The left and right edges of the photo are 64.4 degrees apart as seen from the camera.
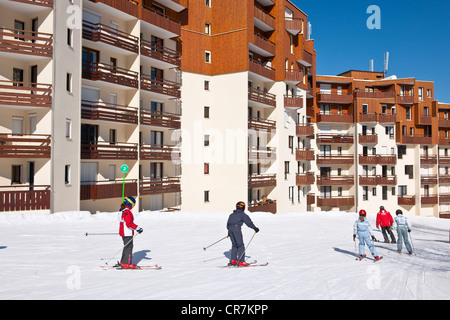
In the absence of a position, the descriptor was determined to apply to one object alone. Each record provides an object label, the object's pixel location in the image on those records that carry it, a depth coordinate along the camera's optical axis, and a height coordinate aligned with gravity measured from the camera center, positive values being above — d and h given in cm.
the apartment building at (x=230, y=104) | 3338 +588
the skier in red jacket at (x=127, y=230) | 1001 -184
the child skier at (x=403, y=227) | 1392 -249
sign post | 2300 -23
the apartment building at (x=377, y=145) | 4891 +267
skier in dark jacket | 1076 -204
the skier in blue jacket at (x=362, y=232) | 1254 -245
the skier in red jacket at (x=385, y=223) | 1656 -273
